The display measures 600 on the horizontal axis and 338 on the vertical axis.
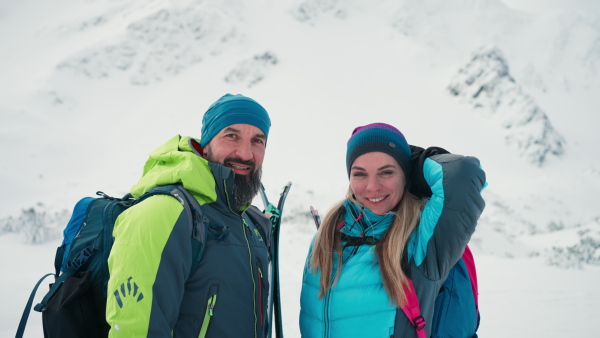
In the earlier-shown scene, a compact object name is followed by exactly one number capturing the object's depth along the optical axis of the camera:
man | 1.43
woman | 1.76
